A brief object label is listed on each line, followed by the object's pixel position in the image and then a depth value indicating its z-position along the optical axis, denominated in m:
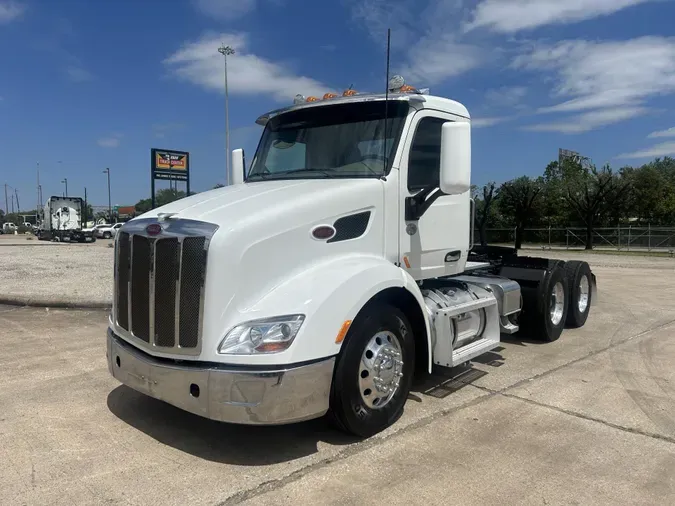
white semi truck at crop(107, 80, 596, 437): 3.48
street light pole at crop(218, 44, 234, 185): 33.62
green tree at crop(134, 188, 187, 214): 25.53
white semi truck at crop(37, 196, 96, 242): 42.91
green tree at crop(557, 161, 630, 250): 40.64
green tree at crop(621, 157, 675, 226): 49.28
